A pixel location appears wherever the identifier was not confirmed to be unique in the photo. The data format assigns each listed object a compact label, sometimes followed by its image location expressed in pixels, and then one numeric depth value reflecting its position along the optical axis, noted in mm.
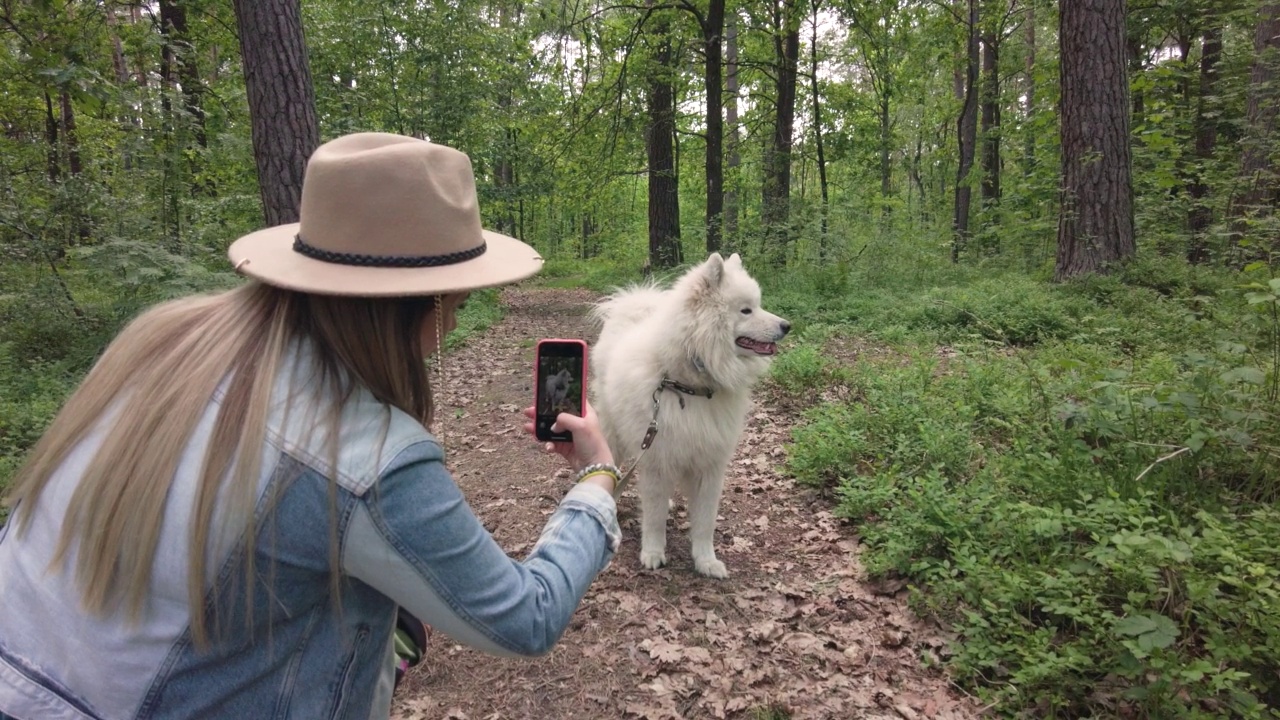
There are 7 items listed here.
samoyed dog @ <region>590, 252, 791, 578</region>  3699
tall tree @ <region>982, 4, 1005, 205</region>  14050
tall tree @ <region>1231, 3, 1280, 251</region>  7602
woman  1059
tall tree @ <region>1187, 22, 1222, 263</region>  10032
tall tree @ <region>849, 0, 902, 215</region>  10461
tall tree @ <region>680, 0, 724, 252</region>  10016
